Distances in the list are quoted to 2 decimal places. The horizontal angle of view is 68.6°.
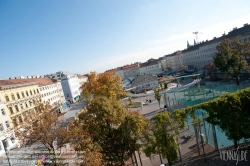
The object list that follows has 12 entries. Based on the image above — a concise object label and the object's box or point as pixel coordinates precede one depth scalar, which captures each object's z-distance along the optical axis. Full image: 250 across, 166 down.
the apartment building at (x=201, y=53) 61.11
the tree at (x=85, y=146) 10.93
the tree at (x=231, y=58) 39.47
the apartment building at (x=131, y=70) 131.00
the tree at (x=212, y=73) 55.62
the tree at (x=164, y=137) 13.05
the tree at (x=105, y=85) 34.19
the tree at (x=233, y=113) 13.48
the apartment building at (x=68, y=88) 78.88
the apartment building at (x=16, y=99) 32.97
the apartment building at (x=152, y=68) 114.75
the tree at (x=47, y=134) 13.89
